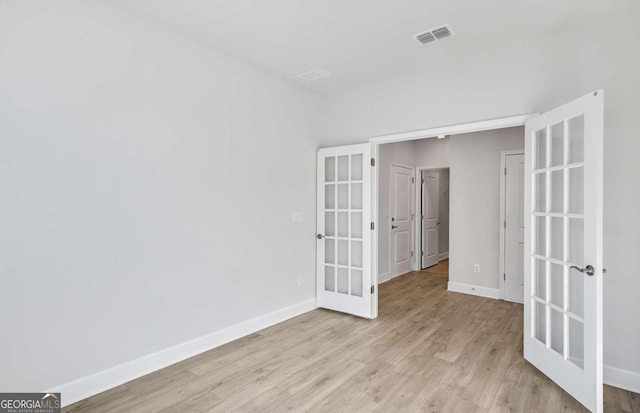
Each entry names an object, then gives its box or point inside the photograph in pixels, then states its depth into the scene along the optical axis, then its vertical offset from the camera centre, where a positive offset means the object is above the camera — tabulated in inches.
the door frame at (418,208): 258.1 -4.1
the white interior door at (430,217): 265.7 -12.2
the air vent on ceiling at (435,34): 105.2 +59.1
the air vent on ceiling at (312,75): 139.9 +59.6
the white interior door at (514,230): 173.3 -15.1
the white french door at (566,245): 79.9 -12.7
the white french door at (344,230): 150.9 -13.6
